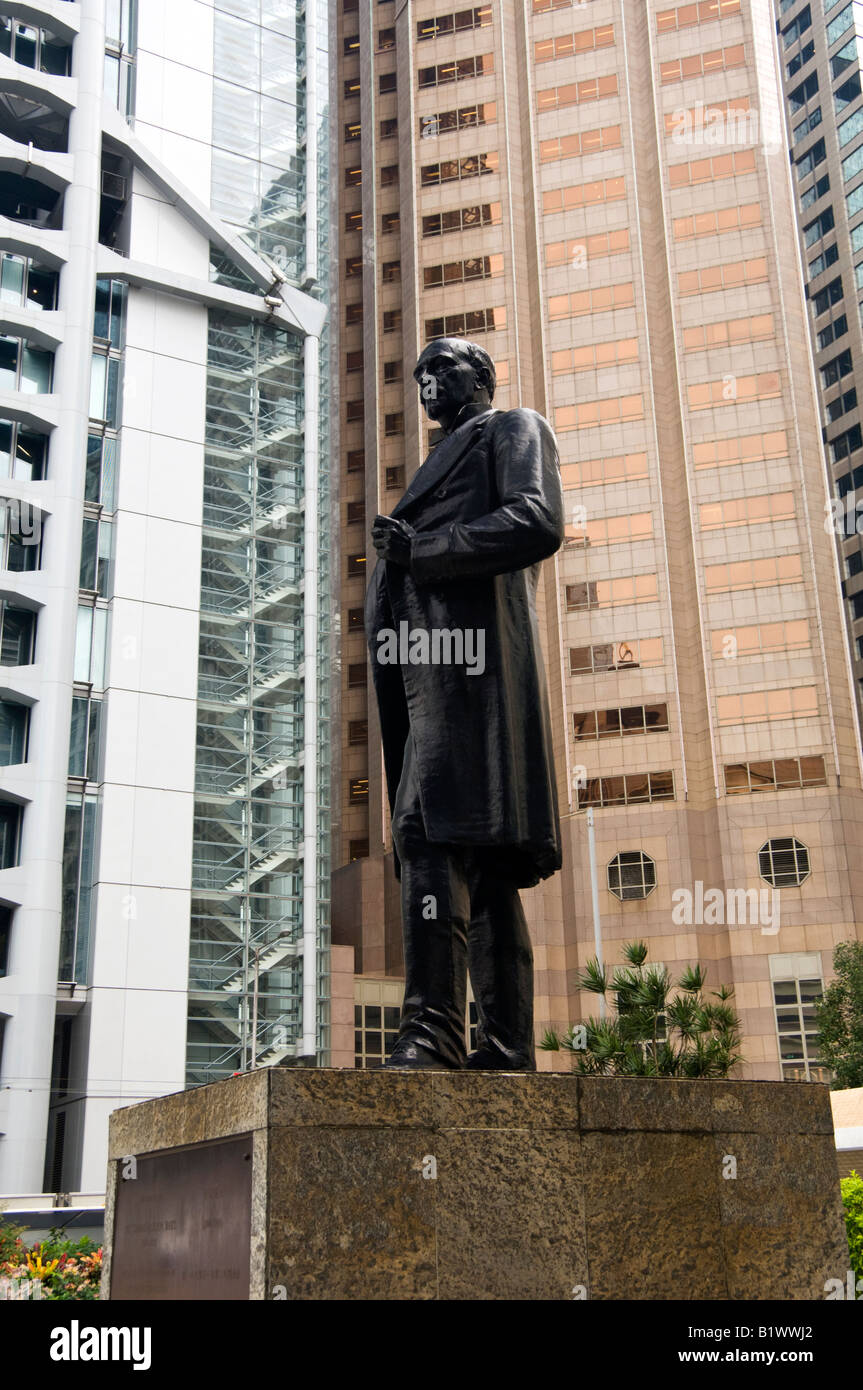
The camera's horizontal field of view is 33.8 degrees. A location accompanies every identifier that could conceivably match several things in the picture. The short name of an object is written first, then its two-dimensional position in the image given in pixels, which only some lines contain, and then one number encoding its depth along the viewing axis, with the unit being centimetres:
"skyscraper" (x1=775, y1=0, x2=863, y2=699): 9700
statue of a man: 654
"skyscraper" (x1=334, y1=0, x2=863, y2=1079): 6275
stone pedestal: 526
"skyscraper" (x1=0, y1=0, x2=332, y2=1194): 4288
